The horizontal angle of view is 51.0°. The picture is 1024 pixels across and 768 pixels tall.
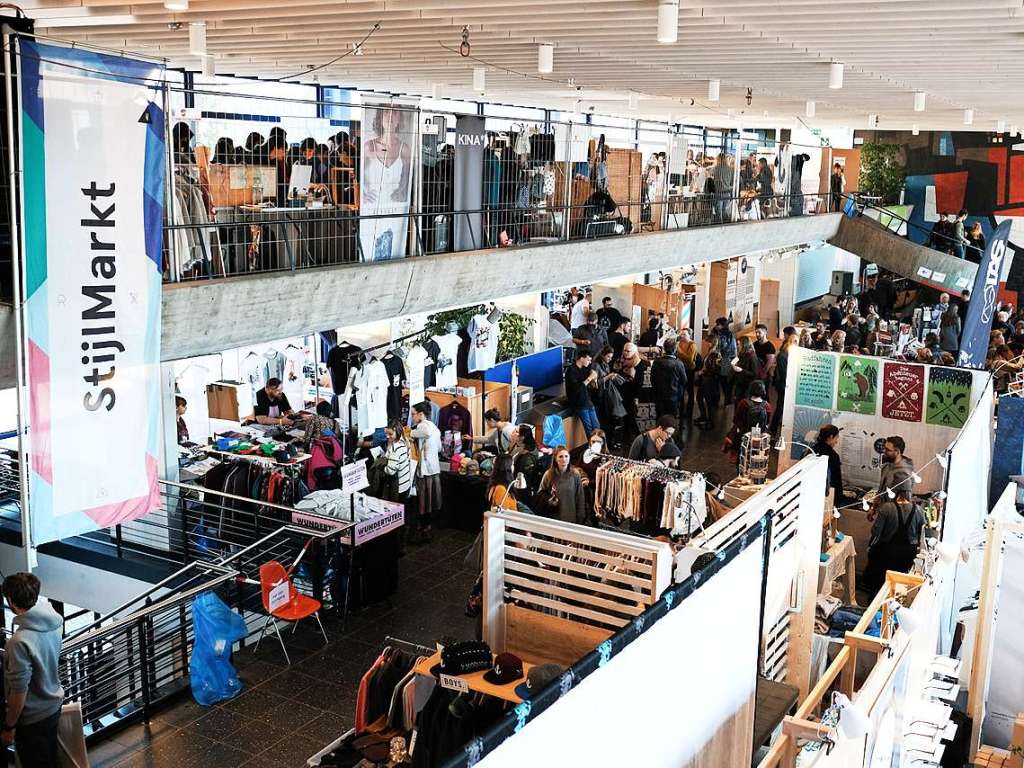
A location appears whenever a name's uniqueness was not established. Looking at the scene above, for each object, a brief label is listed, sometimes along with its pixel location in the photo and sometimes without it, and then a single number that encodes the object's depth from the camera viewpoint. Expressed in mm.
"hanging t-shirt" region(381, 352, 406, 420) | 11930
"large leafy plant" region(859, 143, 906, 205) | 28484
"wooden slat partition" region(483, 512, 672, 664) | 4863
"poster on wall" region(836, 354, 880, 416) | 10898
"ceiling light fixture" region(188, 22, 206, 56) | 9852
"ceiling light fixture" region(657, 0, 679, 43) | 7484
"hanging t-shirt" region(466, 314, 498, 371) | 13070
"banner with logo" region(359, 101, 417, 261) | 8969
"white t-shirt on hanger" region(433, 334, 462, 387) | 12609
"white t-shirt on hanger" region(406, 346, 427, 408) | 11938
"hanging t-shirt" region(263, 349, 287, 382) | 13172
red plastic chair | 8203
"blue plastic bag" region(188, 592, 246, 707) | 7711
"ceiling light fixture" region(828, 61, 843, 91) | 10798
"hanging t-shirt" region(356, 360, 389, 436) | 11648
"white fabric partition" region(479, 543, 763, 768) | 2932
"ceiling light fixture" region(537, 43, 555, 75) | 10297
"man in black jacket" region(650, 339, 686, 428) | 14484
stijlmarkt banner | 5438
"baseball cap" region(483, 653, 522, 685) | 4547
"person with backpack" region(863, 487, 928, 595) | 8938
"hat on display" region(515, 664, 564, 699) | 4297
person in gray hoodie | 5695
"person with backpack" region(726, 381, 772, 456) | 11906
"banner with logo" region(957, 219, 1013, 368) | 11938
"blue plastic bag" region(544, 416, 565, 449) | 12523
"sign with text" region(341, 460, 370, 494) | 9031
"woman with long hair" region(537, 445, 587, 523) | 9641
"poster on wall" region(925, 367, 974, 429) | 10320
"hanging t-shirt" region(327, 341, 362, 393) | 12148
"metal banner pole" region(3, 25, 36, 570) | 5348
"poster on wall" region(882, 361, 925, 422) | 10641
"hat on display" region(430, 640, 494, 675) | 4605
